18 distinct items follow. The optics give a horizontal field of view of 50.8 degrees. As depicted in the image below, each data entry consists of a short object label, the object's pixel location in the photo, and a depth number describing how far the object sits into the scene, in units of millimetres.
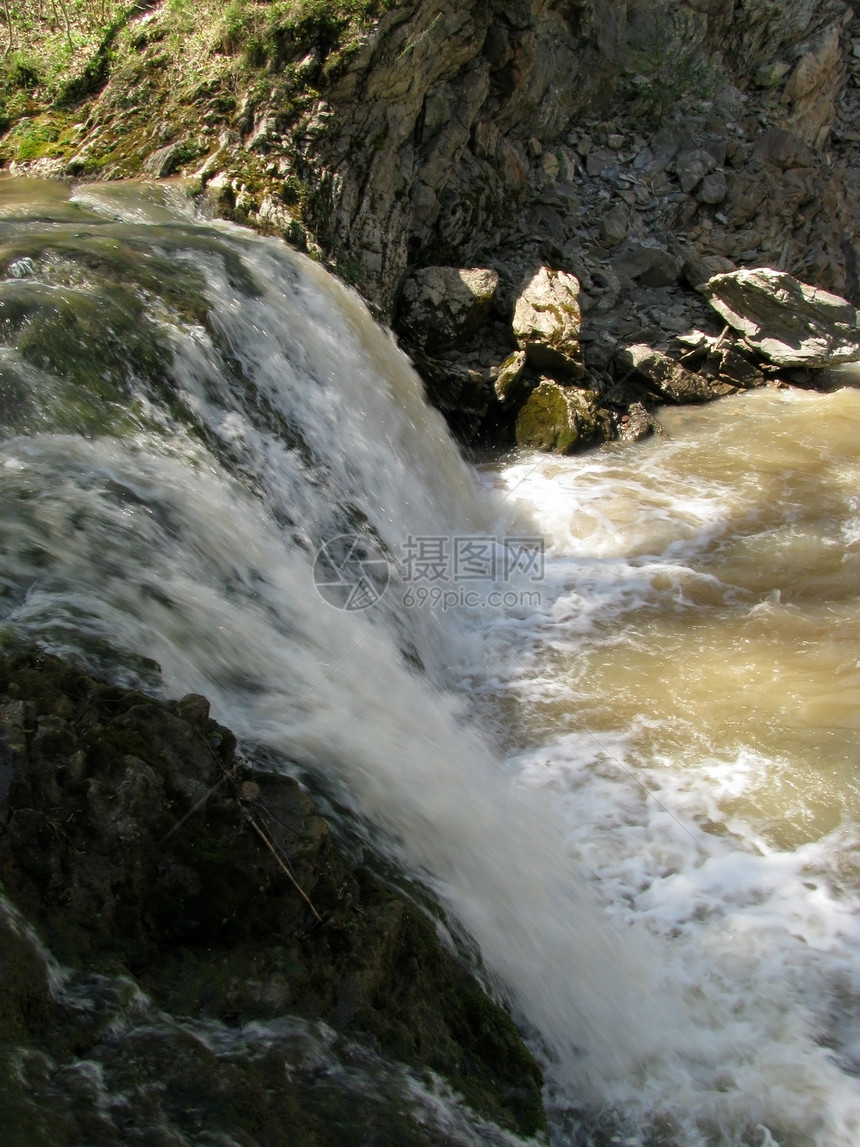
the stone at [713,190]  12008
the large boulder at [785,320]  9625
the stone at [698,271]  10641
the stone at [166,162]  8383
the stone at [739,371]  9711
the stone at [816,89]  13266
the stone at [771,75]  13203
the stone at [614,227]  10953
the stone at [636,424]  8492
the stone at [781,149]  12664
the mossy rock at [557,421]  8148
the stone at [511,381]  8312
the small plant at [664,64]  12312
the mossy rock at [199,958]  1832
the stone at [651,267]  10695
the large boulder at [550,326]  8539
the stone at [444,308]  8602
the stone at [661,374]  9266
